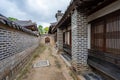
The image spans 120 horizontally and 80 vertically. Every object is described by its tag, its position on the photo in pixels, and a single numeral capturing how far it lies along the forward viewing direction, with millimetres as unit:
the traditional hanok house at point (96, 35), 2194
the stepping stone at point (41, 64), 4364
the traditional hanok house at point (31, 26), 9536
